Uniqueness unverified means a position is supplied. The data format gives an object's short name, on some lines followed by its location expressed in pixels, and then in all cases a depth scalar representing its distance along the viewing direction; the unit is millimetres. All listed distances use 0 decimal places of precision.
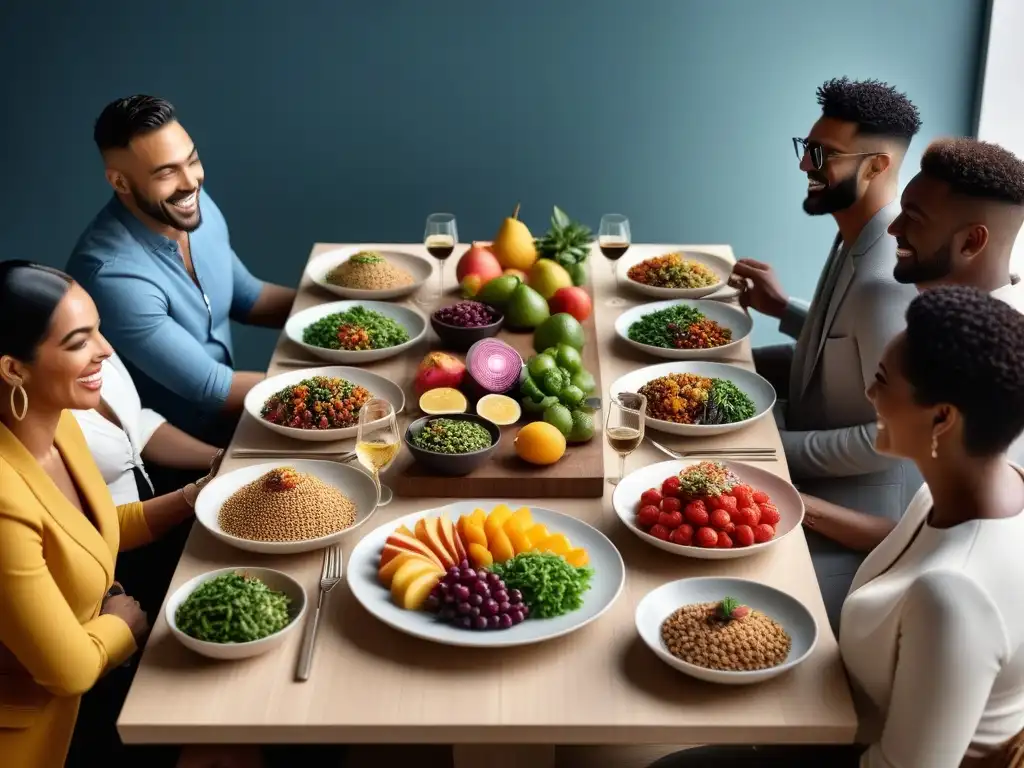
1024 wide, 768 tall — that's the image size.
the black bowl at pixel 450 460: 2111
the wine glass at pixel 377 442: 2051
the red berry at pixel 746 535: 1904
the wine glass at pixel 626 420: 2074
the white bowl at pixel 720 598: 1663
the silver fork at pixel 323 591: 1656
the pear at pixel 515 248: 3166
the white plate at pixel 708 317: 2705
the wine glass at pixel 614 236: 3014
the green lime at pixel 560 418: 2250
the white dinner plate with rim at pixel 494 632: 1691
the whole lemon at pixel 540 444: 2148
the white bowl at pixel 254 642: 1648
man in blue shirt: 2799
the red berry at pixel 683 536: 1914
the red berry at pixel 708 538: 1900
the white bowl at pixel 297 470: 1913
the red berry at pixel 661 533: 1937
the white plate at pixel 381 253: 3037
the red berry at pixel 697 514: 1924
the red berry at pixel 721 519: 1911
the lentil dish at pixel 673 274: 3090
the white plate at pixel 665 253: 3051
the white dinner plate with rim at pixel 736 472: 1902
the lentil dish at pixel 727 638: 1635
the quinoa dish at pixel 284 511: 1939
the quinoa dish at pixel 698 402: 2365
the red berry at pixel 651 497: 2014
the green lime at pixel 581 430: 2262
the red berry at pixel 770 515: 1956
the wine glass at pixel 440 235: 3027
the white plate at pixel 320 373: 2318
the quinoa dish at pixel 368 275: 3066
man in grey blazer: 2455
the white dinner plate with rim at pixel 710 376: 2332
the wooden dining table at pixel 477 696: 1567
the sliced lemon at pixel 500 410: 2354
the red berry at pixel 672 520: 1932
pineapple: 3145
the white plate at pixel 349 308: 2682
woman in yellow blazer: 1708
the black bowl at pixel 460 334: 2729
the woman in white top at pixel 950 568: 1476
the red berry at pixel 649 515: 1969
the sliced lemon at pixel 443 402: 2412
